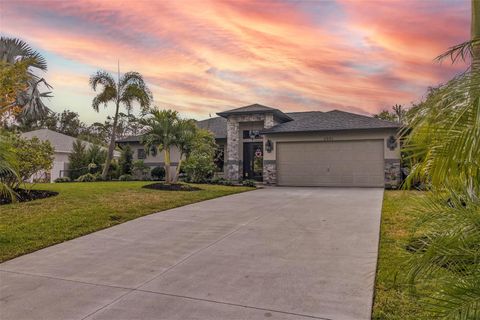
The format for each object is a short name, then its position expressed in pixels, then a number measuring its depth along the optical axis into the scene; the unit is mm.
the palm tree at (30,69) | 14531
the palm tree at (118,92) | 19484
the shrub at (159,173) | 20312
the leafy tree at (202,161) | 16266
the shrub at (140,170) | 20391
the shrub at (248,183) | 15880
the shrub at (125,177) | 19359
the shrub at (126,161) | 20588
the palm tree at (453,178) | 1697
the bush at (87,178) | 18384
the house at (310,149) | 15578
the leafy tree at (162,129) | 13492
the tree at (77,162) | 20500
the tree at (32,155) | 10172
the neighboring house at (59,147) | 21391
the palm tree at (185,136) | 13695
